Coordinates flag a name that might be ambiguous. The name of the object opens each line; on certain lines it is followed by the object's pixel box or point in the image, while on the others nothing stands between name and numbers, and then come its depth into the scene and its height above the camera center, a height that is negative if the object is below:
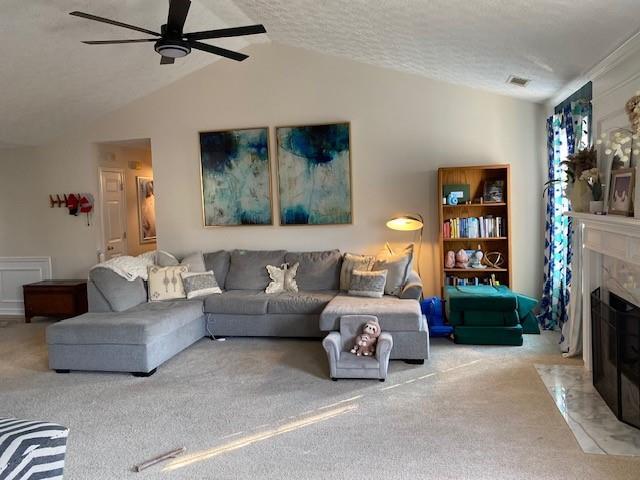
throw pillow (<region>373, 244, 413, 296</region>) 4.97 -0.59
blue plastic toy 5.02 -1.10
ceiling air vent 4.57 +1.22
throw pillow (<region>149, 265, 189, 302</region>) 5.21 -0.70
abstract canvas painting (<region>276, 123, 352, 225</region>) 5.75 +0.49
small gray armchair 3.82 -1.18
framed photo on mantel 3.06 +0.08
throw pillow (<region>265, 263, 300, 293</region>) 5.41 -0.72
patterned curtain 4.60 -0.24
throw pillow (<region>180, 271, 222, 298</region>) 5.26 -0.73
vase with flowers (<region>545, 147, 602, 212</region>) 3.71 +0.24
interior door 6.64 +0.13
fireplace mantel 2.93 -0.31
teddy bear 3.93 -1.05
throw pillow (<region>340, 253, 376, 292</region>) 5.23 -0.58
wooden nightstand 6.07 -0.96
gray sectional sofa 4.17 -0.92
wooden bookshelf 5.25 -0.04
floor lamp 5.25 -0.14
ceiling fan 3.12 +1.28
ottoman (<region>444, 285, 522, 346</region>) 4.63 -1.07
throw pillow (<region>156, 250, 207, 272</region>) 5.62 -0.50
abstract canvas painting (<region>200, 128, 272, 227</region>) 5.97 +0.51
